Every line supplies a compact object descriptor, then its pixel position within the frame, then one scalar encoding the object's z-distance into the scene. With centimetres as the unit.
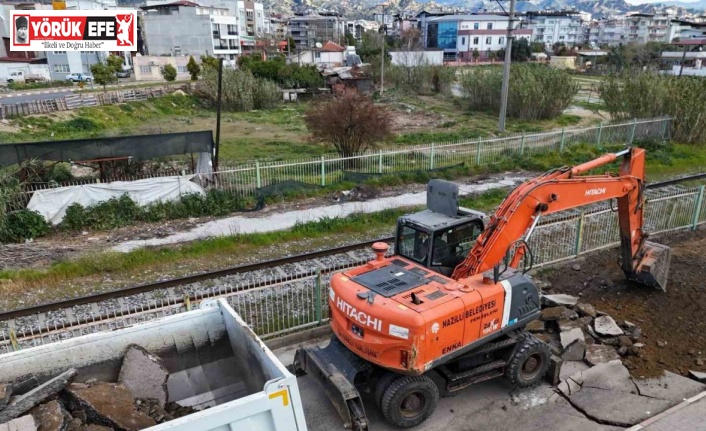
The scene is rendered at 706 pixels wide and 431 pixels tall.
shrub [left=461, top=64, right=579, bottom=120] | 3206
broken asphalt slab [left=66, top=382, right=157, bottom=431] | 457
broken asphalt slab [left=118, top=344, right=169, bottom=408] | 530
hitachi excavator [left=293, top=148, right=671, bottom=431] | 639
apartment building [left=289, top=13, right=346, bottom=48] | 12119
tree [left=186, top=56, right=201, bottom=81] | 4931
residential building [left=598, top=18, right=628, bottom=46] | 12800
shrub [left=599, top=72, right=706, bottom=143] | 2400
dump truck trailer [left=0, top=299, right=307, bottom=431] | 439
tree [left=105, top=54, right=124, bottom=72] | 4639
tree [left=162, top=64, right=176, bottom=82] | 4938
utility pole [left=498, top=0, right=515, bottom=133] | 2225
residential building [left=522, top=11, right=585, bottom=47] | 12531
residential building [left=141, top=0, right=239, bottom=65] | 6912
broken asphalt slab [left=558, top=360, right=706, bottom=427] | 707
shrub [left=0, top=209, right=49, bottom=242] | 1352
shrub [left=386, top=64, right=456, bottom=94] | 4659
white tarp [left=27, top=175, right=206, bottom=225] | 1418
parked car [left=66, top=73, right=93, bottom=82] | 5242
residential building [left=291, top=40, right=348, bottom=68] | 7519
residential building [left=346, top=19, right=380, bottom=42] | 14488
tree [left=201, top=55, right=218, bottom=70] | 4841
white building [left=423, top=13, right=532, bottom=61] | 9738
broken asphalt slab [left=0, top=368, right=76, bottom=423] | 443
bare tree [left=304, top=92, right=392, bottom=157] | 2070
